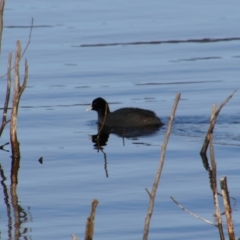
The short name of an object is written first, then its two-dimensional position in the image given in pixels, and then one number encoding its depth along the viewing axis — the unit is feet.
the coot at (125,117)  92.63
